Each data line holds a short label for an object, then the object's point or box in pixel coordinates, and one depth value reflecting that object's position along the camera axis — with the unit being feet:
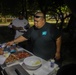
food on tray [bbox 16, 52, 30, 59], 4.54
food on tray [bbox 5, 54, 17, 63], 4.26
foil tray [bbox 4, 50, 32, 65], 4.22
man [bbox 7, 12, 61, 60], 5.16
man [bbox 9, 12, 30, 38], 9.72
